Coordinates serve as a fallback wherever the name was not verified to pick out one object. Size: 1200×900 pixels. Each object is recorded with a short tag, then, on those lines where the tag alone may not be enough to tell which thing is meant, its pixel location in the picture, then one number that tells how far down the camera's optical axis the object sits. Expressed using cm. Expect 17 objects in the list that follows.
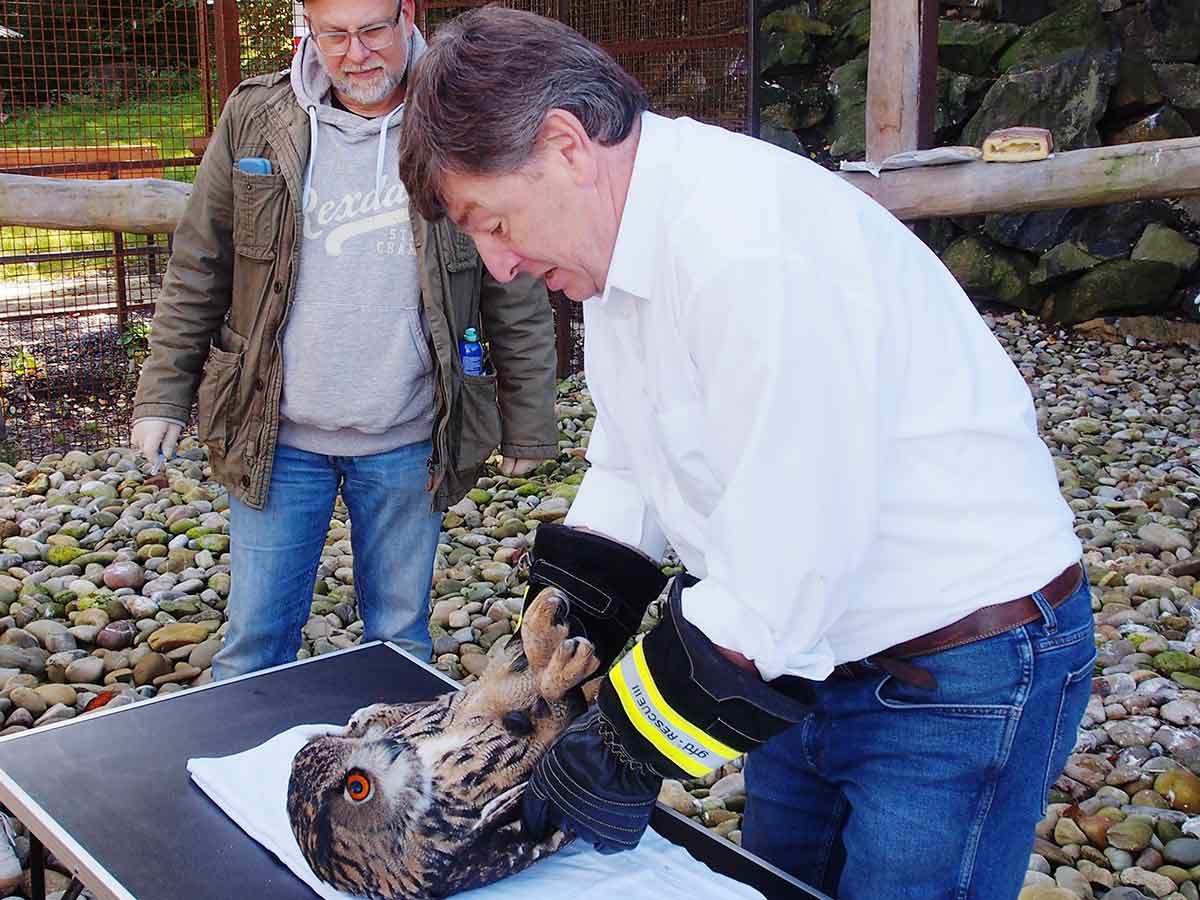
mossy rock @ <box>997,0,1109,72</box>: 889
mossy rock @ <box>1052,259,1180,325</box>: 824
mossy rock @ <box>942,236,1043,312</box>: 885
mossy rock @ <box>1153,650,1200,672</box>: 365
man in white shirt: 116
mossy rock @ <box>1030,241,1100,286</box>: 854
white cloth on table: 169
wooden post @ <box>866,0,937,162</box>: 491
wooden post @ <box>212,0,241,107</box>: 527
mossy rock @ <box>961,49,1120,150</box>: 861
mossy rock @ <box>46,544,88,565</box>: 450
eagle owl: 168
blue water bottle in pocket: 267
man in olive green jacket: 255
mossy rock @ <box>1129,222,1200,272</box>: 827
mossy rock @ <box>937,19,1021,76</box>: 912
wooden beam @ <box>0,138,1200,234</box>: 423
